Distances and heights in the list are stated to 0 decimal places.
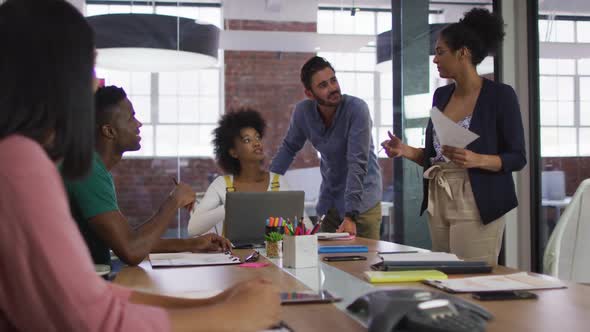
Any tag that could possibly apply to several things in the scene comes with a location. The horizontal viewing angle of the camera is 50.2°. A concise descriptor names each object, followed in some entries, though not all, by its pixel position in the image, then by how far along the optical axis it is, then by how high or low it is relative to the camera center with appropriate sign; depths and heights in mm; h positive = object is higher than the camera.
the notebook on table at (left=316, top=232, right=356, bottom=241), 2777 -281
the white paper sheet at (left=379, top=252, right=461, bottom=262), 1827 -253
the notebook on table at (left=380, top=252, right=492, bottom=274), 1694 -251
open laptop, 2572 -153
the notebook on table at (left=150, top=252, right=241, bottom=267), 2029 -289
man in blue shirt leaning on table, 3391 +127
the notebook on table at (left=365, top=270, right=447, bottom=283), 1588 -261
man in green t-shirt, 2008 -107
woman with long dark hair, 727 +3
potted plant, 2195 -246
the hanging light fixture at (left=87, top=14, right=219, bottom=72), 4844 +1046
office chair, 2295 -241
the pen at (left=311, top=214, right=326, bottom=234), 2029 -179
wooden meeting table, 1158 -281
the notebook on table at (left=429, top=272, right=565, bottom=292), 1451 -264
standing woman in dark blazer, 2434 +68
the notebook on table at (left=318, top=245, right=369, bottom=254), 2305 -280
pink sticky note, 1977 -289
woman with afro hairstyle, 3230 +35
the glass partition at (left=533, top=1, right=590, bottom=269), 3574 +410
